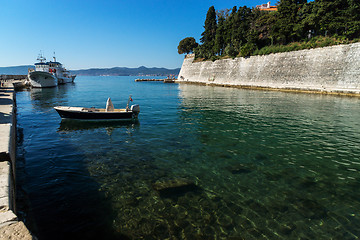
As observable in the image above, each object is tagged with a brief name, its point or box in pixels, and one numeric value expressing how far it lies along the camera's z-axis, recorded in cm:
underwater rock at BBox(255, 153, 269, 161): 865
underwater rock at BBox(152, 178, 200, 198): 616
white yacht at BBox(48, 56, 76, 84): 6103
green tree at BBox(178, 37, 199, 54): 9912
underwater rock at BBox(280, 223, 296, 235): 470
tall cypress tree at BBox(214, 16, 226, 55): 6397
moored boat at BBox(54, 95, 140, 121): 1511
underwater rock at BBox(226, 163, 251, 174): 757
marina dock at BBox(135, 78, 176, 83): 9725
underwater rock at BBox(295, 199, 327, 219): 524
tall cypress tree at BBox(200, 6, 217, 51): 7328
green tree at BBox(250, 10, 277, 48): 4988
